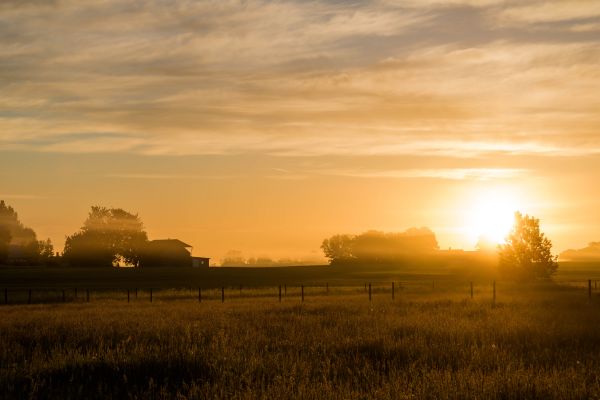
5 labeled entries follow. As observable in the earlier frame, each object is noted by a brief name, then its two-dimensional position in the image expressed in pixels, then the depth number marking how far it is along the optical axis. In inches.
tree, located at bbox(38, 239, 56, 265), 5620.1
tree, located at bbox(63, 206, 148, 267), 5698.8
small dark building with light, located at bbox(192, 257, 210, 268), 6084.2
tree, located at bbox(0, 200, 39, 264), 5531.5
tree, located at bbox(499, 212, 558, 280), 3063.5
